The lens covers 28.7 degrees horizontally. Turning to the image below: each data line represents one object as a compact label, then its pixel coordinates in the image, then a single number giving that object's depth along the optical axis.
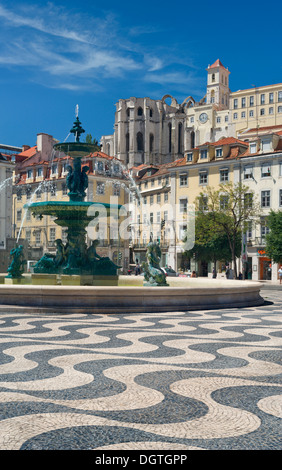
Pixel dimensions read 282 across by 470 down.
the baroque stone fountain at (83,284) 13.20
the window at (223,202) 41.22
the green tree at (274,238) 41.16
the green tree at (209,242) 42.22
